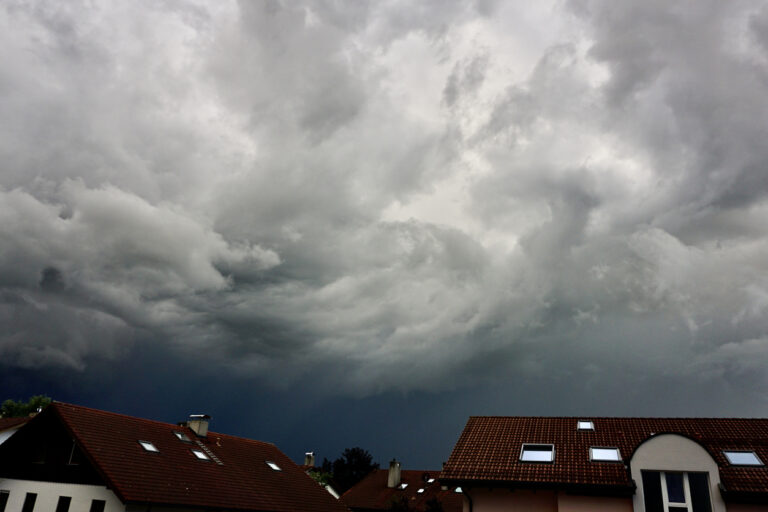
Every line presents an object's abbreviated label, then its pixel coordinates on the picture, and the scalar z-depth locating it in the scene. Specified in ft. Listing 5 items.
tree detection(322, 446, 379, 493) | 284.00
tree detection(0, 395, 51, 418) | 250.98
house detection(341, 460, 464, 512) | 166.30
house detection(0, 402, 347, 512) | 80.89
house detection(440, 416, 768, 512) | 68.95
